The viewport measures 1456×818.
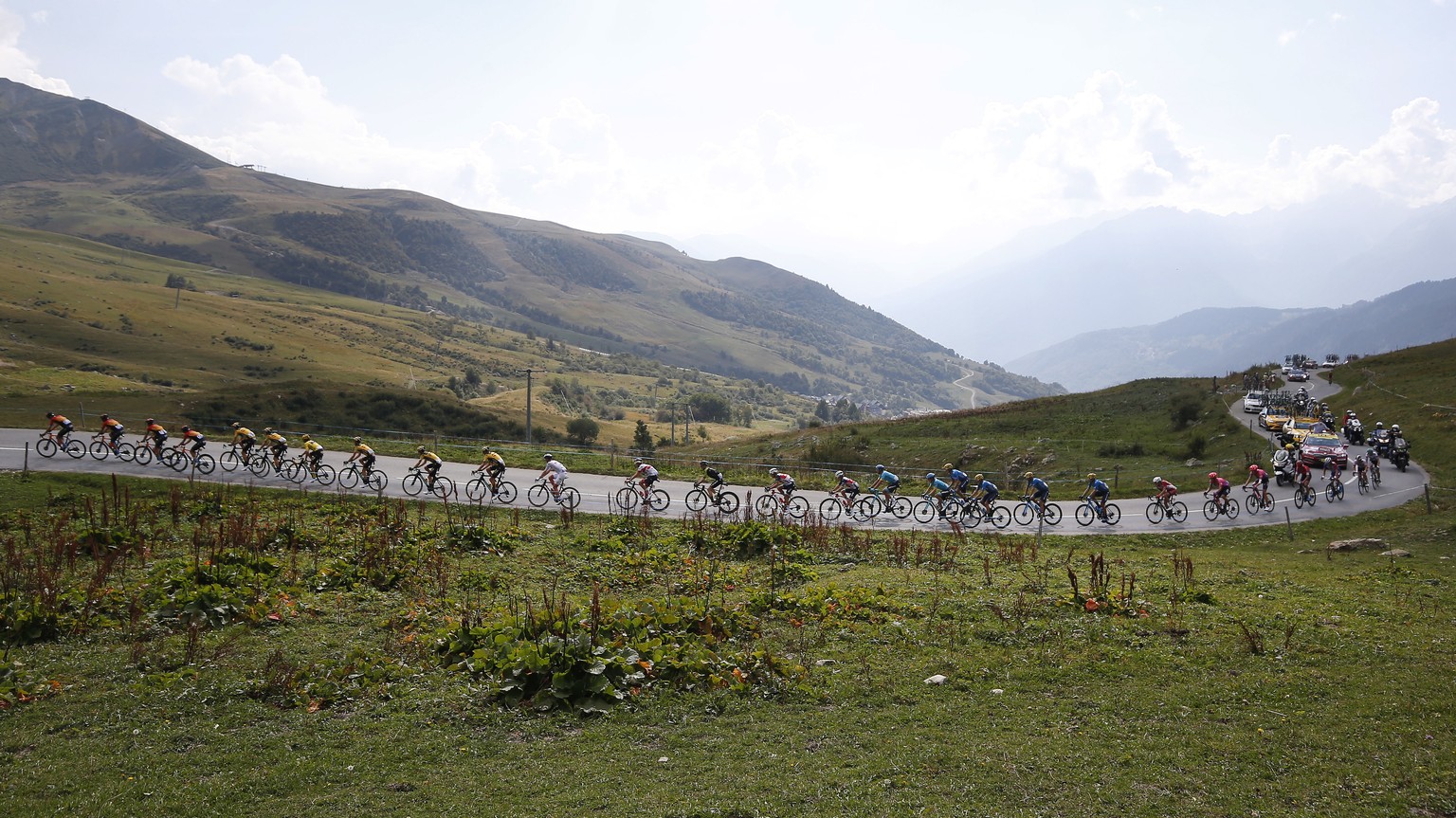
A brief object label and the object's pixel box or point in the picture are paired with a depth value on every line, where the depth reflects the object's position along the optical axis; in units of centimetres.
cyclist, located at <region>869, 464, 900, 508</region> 2631
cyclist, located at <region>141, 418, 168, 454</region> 2717
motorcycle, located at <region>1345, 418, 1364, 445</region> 4406
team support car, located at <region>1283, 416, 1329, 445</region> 4106
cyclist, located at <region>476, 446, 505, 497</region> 2505
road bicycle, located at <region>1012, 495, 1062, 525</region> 2764
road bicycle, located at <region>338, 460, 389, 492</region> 2662
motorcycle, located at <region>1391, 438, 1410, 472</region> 3625
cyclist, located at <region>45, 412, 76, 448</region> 2820
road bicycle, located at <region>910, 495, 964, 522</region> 2662
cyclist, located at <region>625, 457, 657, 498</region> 2519
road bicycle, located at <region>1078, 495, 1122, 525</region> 2702
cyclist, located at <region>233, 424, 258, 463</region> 2735
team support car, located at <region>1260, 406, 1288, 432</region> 4687
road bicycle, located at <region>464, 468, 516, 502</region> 2562
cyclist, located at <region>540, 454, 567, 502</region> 2521
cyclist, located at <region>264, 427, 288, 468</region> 2742
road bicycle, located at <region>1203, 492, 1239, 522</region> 2822
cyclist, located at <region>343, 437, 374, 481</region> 2573
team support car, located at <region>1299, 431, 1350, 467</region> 3690
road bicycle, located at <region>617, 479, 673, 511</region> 2594
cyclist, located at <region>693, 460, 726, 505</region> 2594
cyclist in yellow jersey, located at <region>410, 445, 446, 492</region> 2531
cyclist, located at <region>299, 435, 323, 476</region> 2666
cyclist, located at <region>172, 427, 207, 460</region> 2670
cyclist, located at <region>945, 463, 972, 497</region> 2622
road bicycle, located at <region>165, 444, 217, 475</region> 2827
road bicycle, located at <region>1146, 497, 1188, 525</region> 2788
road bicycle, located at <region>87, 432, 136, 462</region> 2933
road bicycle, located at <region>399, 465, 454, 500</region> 2656
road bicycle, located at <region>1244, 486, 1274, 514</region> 2925
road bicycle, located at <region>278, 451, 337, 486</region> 2786
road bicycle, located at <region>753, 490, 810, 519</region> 2558
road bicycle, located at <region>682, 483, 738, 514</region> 2550
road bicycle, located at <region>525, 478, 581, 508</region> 2553
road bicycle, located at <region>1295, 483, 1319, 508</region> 3016
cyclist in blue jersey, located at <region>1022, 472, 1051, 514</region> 2628
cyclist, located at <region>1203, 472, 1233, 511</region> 2784
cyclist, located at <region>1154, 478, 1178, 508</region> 2744
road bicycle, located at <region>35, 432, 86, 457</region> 2898
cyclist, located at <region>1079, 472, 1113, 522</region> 2641
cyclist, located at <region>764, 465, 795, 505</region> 2581
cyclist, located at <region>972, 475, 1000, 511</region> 2581
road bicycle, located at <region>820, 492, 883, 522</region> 2672
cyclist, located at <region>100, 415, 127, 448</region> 2852
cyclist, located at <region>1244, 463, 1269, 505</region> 2909
